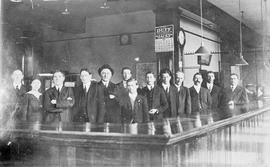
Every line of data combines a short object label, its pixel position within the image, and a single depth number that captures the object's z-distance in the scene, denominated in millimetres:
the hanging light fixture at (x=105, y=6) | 5111
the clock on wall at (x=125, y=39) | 5754
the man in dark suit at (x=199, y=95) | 3795
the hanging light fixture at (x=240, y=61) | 5152
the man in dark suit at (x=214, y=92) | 4086
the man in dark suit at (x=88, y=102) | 3018
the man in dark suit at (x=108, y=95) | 3098
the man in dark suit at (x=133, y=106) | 2885
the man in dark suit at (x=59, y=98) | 2898
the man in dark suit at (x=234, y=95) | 3990
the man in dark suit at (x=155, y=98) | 3260
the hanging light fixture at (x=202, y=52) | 4438
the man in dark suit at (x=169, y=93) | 3381
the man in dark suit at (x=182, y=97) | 3496
